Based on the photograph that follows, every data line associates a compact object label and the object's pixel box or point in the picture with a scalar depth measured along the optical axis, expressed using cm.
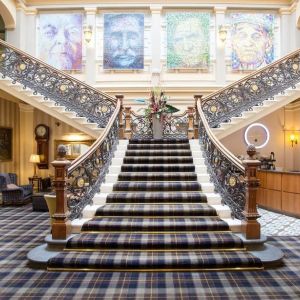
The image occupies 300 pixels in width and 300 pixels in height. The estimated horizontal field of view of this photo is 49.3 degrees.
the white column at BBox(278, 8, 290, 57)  1072
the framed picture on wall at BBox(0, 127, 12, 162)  1071
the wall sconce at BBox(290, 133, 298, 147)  1077
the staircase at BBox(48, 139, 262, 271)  395
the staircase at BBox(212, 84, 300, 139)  796
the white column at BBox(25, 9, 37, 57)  1084
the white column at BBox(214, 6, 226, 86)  1050
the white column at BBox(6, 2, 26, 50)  1065
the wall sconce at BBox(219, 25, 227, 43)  1028
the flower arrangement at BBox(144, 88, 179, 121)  825
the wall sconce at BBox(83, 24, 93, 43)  1033
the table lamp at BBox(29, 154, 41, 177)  1017
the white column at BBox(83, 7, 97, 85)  1059
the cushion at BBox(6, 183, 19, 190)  852
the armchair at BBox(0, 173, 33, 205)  853
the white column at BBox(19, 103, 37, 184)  1135
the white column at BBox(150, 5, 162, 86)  1064
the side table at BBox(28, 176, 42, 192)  1023
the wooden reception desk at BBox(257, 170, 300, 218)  720
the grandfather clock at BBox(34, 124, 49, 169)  1134
